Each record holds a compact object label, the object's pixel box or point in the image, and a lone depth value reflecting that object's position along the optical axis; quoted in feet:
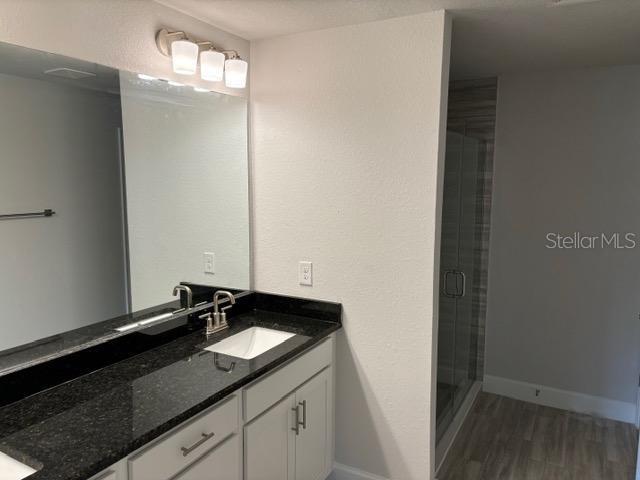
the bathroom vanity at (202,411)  4.51
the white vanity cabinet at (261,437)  4.93
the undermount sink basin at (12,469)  4.08
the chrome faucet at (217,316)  7.73
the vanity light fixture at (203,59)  6.75
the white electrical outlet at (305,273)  8.35
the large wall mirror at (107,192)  5.50
